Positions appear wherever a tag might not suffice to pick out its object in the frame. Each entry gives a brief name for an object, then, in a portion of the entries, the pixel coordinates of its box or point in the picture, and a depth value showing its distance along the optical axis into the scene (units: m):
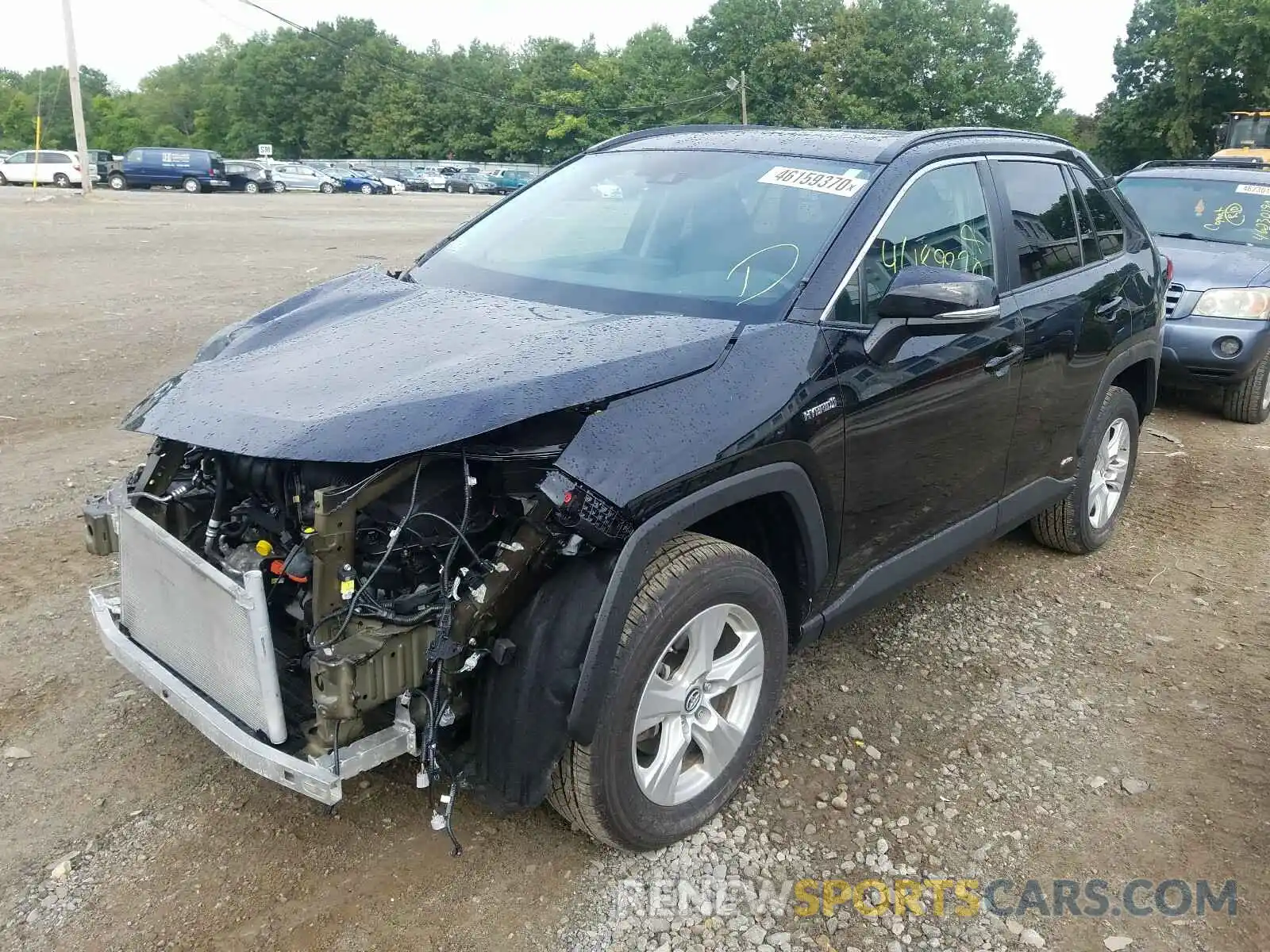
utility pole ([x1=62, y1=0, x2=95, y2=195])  29.62
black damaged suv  2.24
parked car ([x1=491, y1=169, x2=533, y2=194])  52.97
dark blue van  40.59
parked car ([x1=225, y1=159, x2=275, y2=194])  42.31
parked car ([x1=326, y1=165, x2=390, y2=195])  47.59
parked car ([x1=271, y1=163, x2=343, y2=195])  45.62
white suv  38.75
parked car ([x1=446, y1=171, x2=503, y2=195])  52.72
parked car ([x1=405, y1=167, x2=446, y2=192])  53.97
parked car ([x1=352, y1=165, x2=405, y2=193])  49.25
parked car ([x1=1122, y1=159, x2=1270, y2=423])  6.97
